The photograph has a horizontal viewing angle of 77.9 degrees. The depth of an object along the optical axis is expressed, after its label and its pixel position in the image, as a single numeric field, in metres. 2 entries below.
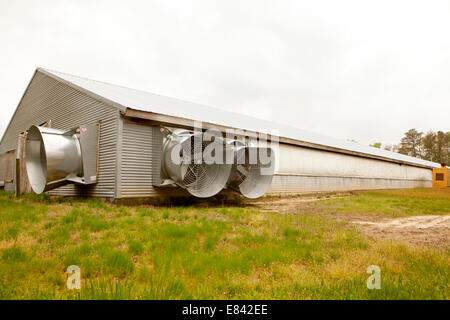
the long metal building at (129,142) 9.10
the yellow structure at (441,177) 35.30
